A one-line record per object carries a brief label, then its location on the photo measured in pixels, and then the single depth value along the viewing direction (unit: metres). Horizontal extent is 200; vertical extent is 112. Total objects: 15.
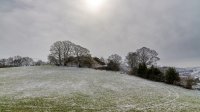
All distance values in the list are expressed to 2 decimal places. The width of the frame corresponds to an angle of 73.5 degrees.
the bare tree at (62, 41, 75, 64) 47.65
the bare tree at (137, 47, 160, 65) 53.06
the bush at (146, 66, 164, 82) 39.80
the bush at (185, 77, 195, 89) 37.66
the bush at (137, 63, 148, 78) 40.86
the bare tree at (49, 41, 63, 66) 47.57
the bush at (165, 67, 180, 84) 38.48
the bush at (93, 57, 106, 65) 54.83
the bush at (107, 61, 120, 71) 48.81
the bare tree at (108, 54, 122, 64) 60.50
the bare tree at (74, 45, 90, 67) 48.42
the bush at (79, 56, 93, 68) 48.31
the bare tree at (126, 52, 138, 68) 53.43
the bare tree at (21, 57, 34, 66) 63.91
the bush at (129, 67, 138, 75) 42.80
